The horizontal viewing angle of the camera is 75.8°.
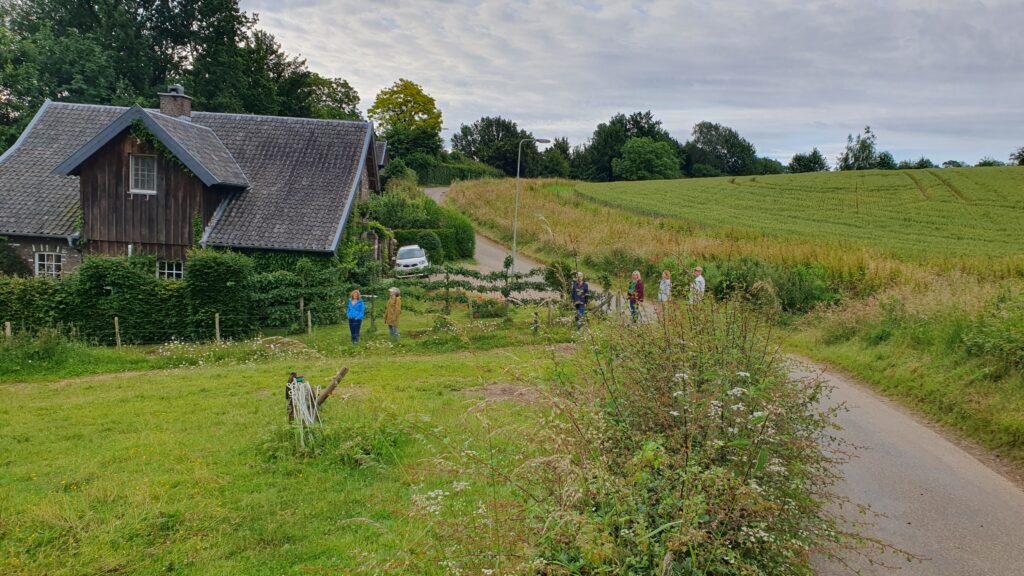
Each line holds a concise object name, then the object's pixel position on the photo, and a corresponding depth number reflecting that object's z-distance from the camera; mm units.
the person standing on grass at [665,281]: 16734
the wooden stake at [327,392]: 9086
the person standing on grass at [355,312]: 17719
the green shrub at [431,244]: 37384
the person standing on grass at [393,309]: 18078
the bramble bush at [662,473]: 3957
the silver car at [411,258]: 33688
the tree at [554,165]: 90938
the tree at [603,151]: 94750
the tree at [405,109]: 74188
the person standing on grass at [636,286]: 17328
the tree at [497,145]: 89438
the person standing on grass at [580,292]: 17172
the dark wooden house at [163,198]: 21969
